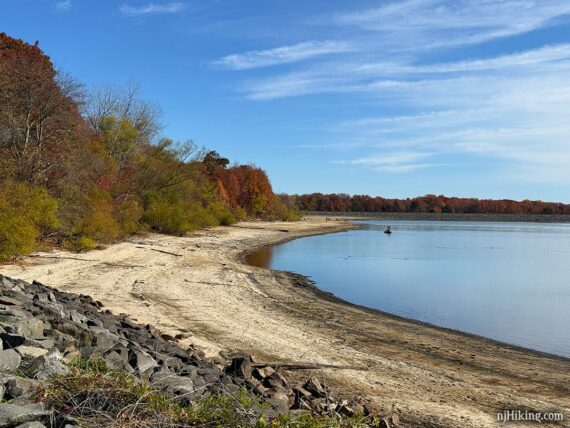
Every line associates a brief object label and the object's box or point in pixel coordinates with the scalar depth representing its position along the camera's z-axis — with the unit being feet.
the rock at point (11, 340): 21.08
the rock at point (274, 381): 24.62
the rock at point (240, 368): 25.51
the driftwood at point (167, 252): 93.62
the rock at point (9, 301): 29.07
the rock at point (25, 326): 23.12
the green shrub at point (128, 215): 107.65
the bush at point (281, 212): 313.94
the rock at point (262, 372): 25.89
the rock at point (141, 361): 21.42
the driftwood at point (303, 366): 30.55
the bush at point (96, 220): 82.79
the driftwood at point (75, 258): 68.18
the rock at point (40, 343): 21.40
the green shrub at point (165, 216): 132.98
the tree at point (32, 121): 72.28
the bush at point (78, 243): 79.82
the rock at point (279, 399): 19.40
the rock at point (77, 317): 29.58
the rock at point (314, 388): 24.48
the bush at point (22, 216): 58.13
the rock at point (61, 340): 22.75
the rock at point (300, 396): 22.15
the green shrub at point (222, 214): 202.49
